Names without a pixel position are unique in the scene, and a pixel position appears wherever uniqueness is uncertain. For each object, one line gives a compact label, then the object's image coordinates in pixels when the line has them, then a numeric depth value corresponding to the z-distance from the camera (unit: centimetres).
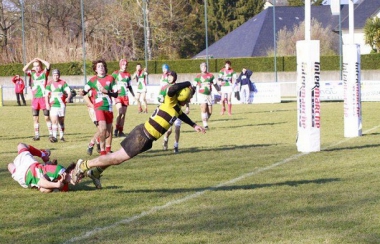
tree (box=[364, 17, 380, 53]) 6034
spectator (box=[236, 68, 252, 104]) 3962
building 6900
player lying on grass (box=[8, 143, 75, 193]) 1084
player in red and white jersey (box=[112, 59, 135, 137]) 2097
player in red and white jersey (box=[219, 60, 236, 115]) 3102
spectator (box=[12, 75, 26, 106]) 4514
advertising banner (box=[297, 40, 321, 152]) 1574
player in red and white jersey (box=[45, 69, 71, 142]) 1986
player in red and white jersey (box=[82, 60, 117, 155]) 1545
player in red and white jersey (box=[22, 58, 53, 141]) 2044
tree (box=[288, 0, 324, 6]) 9952
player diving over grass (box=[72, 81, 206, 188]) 1030
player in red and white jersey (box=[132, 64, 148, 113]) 3416
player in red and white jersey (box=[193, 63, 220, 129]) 2291
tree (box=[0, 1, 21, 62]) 6619
